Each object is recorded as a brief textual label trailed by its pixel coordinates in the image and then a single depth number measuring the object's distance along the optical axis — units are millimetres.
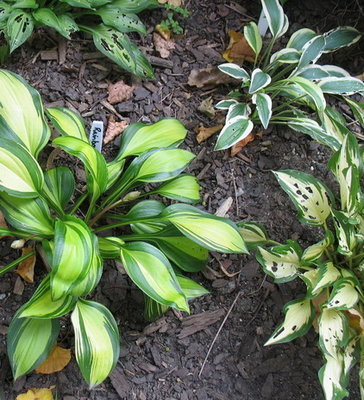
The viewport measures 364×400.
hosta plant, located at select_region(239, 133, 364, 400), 1670
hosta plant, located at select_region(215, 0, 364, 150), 1925
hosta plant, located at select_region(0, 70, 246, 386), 1485
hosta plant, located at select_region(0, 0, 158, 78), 1908
